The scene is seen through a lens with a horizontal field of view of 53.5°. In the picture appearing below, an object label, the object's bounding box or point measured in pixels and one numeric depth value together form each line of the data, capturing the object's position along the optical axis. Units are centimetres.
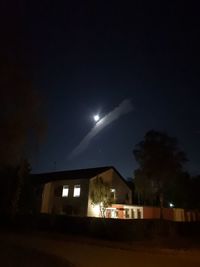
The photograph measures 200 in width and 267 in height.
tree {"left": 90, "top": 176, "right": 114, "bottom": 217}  2271
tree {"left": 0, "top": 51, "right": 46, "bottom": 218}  2171
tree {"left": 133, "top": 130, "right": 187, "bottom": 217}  2295
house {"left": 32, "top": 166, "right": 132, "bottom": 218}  2417
